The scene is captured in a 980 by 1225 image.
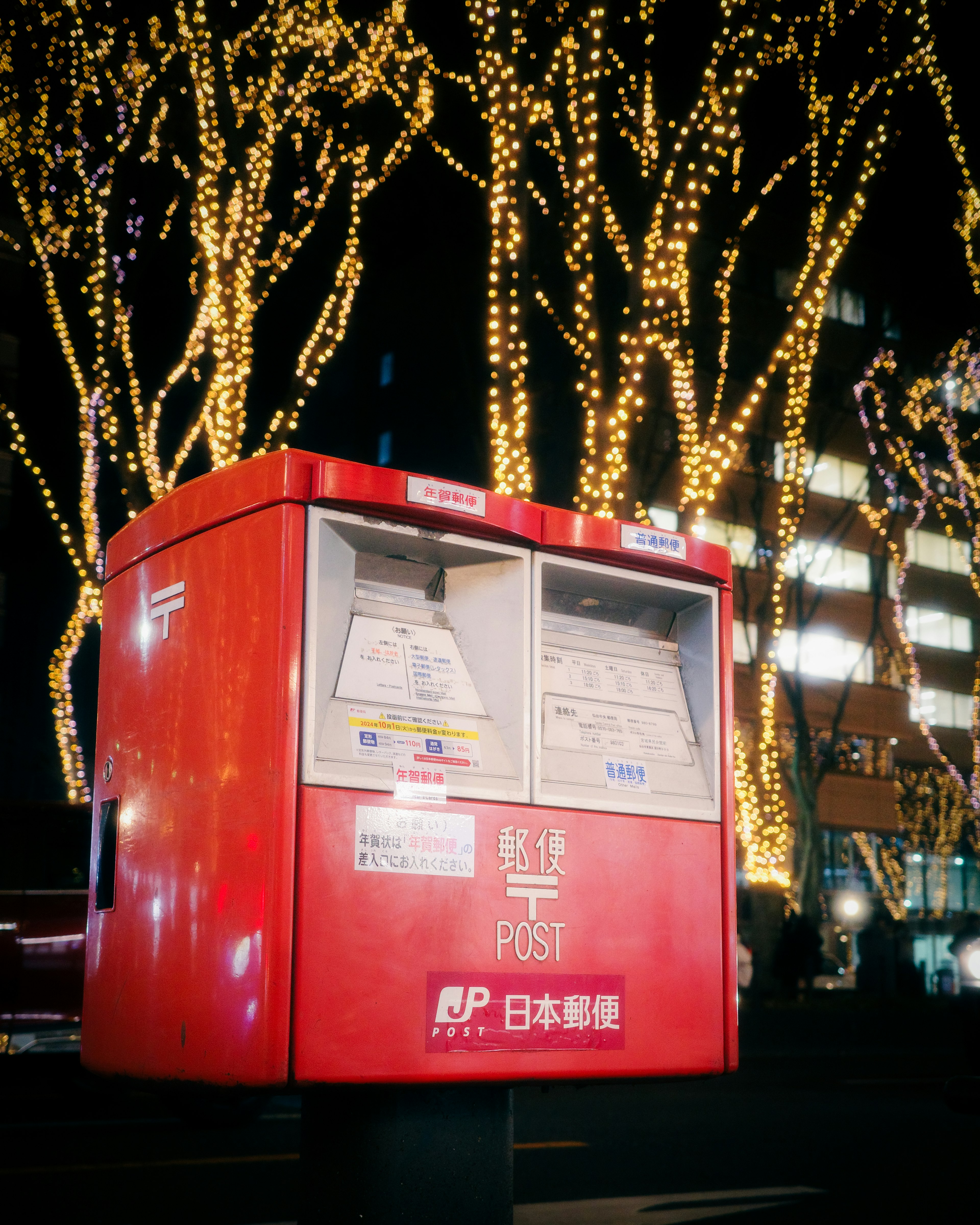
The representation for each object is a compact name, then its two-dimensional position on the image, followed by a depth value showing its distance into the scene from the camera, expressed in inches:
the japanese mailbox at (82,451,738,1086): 90.6
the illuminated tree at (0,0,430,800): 440.8
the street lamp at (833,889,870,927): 1360.7
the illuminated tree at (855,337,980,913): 932.0
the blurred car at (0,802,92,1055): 319.3
